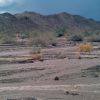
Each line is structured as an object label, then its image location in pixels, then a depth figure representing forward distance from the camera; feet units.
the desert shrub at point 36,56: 80.45
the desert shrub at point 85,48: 100.00
